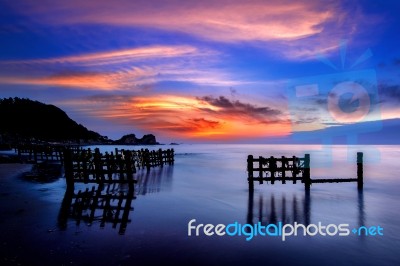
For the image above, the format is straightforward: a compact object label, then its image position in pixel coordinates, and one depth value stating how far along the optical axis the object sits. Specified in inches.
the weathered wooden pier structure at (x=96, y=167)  824.9
